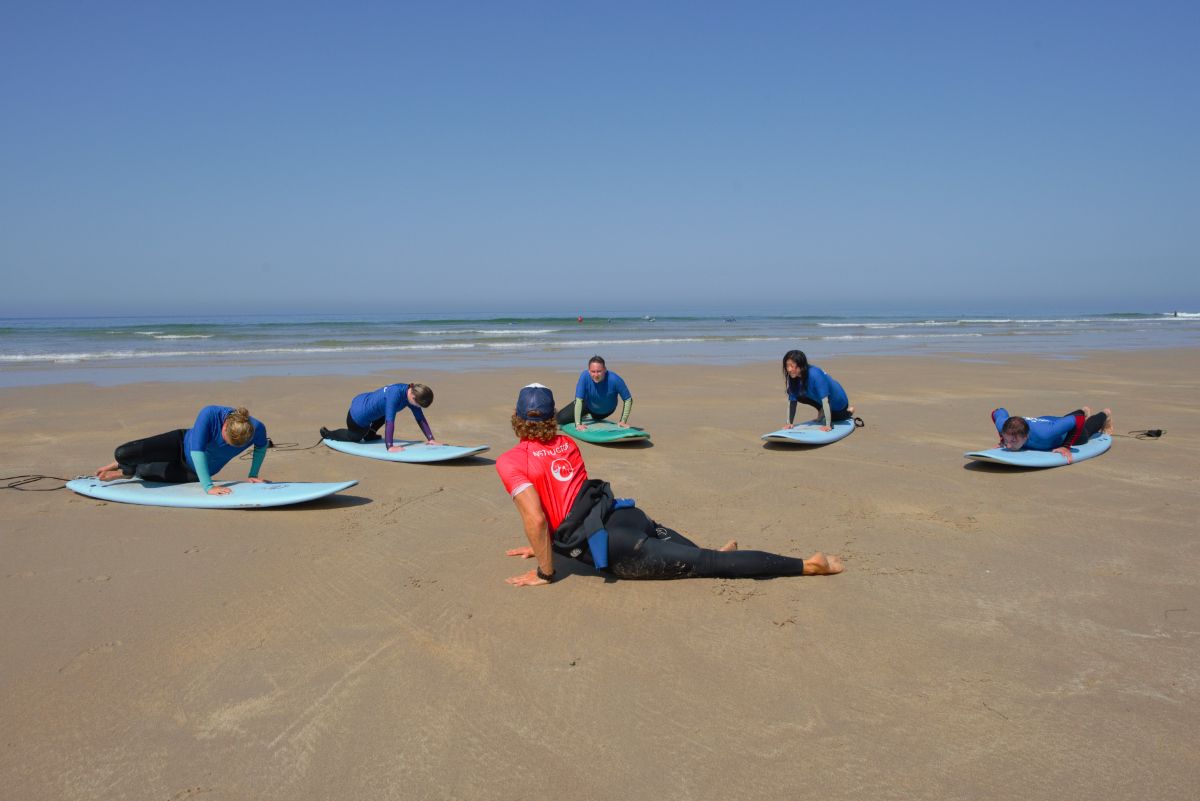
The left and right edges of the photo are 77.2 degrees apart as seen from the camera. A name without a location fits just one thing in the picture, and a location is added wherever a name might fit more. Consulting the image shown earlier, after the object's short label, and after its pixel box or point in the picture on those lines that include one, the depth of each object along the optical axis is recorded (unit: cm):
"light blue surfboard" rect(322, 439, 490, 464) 819
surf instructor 455
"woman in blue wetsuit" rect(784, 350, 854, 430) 977
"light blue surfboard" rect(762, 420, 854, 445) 895
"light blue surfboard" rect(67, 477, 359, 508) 635
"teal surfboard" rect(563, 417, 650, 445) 921
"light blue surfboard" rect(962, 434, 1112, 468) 749
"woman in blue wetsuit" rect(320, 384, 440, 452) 825
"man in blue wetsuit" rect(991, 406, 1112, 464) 784
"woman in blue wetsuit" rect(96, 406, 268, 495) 632
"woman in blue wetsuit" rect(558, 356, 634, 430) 982
